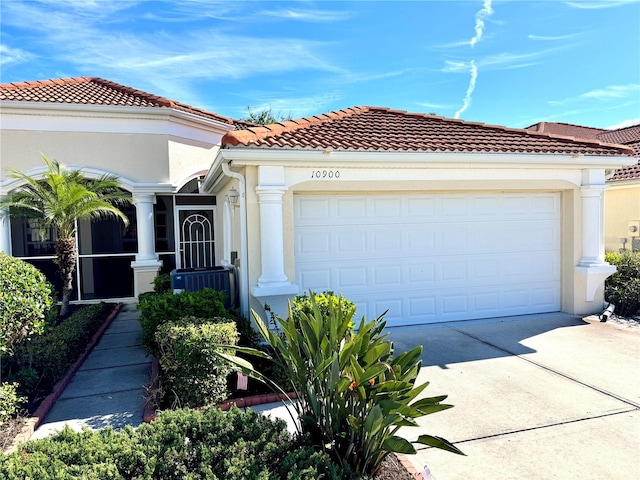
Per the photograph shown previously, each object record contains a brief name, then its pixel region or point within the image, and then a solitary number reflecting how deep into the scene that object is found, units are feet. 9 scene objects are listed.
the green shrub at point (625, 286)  31.45
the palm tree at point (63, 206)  30.55
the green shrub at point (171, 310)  21.54
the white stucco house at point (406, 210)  24.47
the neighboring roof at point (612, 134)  49.14
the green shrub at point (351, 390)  10.37
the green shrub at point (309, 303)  19.25
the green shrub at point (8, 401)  15.15
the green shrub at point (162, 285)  35.14
